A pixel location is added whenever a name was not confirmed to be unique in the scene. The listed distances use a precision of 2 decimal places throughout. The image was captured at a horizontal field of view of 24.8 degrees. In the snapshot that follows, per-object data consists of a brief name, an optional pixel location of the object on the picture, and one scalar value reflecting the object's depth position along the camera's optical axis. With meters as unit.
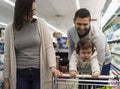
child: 2.60
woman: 2.65
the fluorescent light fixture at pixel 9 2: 12.41
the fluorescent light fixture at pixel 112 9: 6.61
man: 2.59
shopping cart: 2.30
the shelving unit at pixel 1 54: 3.26
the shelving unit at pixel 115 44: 6.37
